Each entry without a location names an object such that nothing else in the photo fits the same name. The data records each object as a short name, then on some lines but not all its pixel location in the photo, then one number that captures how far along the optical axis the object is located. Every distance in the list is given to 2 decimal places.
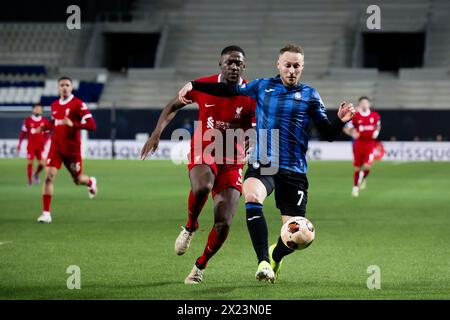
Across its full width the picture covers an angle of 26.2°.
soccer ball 9.11
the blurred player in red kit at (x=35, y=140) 26.31
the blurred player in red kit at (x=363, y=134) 23.81
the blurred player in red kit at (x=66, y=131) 16.28
